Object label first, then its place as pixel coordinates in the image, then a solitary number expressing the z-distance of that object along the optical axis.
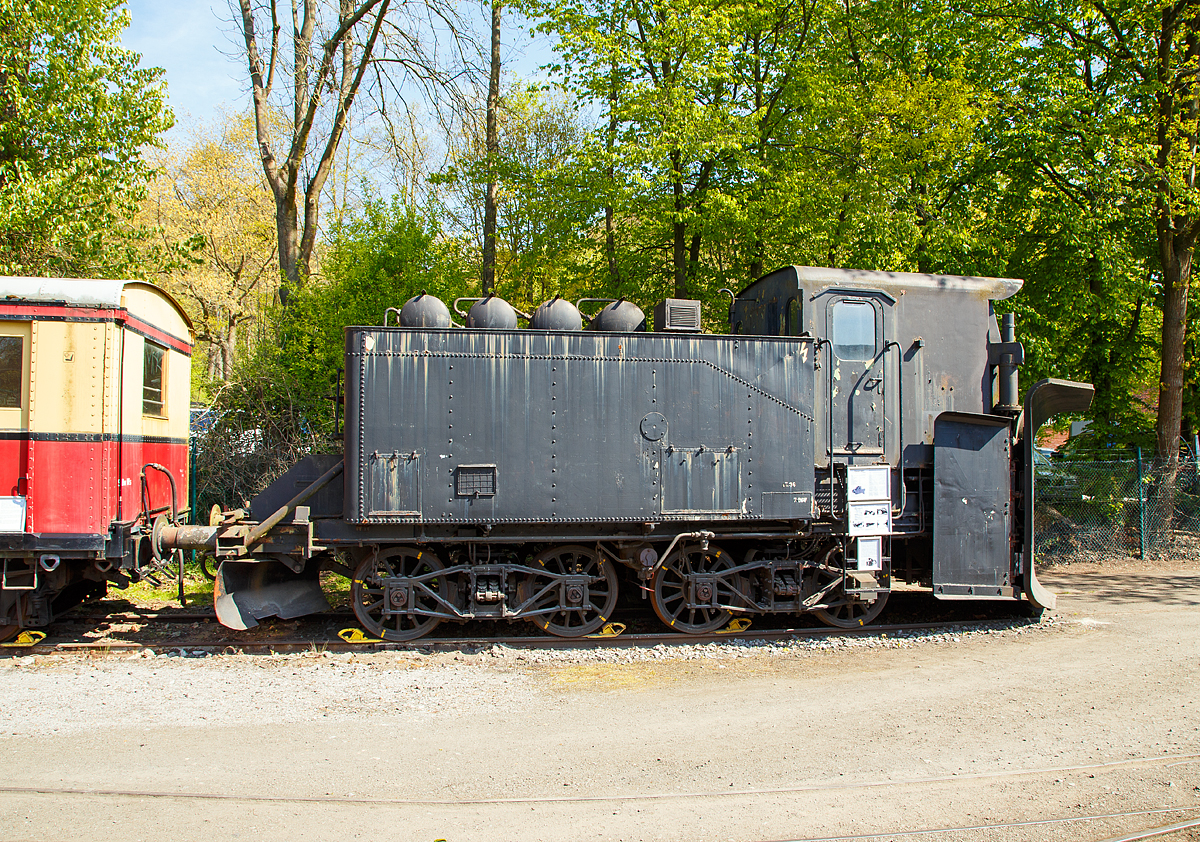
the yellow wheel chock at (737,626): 7.54
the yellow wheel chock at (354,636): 7.27
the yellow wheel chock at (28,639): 7.00
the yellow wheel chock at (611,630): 7.47
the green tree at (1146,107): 11.97
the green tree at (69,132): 11.54
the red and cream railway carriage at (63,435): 6.53
